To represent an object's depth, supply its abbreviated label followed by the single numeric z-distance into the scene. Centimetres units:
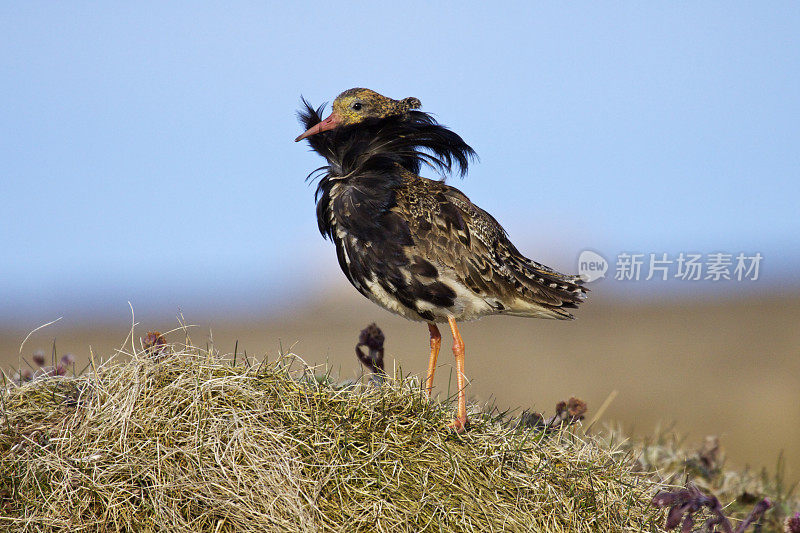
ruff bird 1136
